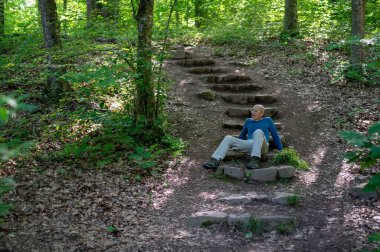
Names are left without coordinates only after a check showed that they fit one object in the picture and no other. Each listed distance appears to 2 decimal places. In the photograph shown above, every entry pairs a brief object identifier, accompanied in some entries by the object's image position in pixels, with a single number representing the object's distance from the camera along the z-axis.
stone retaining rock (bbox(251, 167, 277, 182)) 6.93
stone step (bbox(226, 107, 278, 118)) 9.55
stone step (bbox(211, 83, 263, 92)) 10.89
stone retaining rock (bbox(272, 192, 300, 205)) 5.94
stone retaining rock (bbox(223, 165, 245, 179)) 7.10
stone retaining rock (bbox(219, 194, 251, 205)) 6.11
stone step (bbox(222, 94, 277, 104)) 10.15
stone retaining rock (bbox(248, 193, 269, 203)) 6.14
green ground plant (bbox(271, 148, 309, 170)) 7.24
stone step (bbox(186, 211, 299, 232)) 5.32
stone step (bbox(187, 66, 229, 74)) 12.09
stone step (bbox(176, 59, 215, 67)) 12.74
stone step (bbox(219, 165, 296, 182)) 6.93
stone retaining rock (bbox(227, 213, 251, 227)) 5.41
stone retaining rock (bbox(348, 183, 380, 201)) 5.89
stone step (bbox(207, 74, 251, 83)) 11.42
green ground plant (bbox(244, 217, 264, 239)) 5.25
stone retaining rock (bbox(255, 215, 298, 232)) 5.33
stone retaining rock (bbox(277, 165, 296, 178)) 6.93
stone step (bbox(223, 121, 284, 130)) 8.97
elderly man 7.23
